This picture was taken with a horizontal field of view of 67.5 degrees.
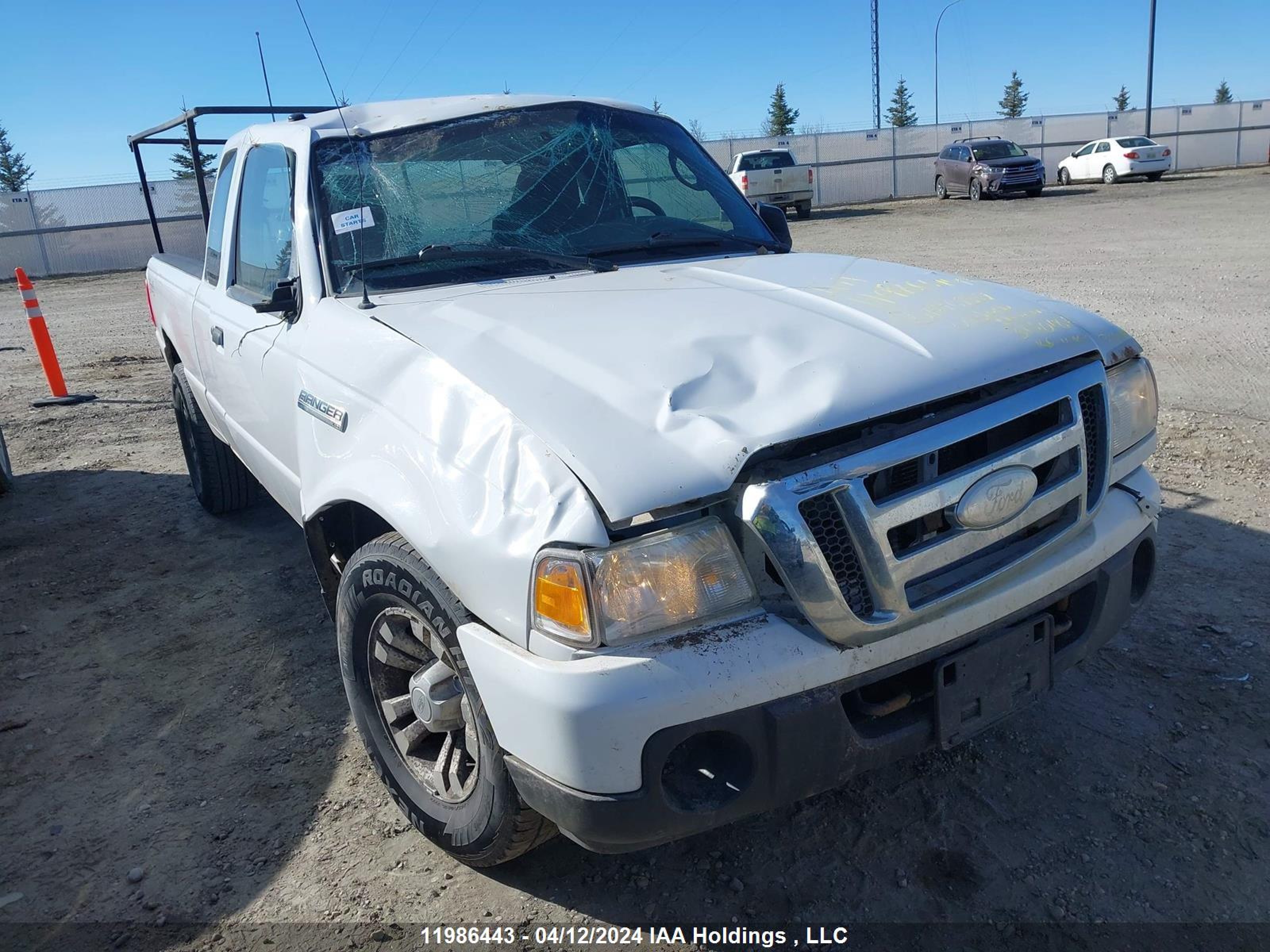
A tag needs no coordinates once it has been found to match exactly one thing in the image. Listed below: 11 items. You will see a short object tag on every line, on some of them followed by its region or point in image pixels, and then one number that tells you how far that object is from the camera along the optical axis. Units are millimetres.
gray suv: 26328
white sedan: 29422
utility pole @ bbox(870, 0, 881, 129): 50031
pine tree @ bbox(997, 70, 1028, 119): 91875
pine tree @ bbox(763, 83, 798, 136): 74062
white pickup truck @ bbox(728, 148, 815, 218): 25375
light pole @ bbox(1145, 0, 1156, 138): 33906
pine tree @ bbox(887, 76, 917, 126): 87688
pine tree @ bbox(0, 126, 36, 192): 70688
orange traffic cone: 9016
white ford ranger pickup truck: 1883
